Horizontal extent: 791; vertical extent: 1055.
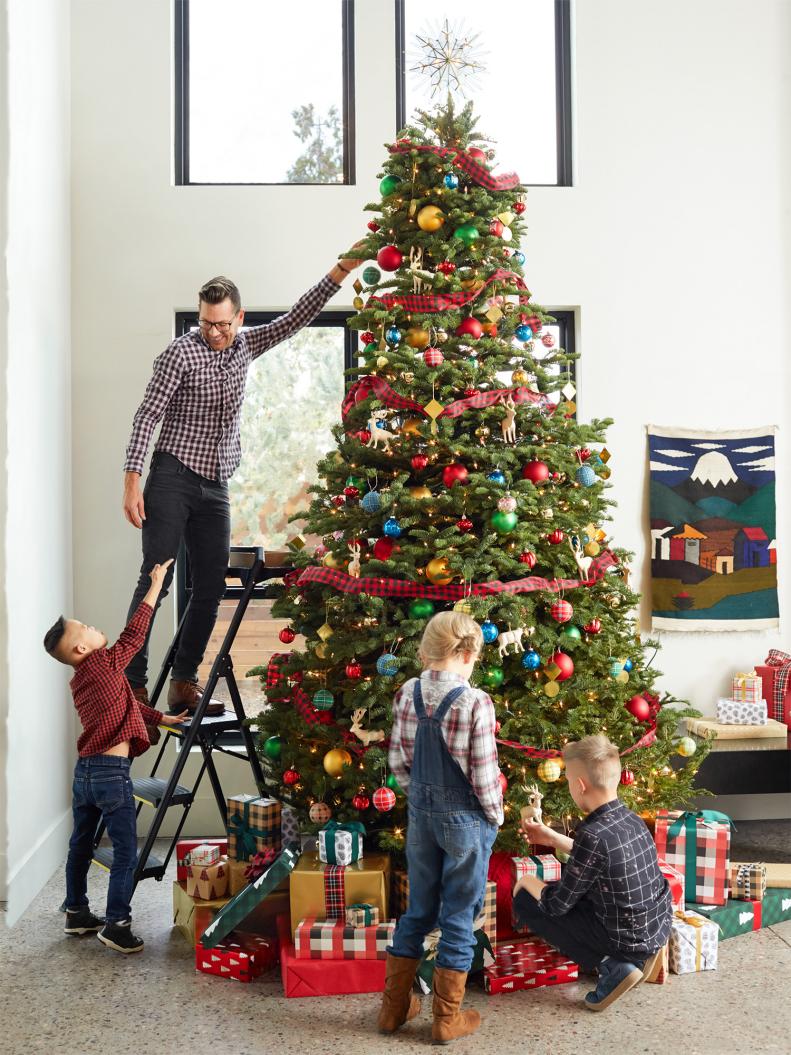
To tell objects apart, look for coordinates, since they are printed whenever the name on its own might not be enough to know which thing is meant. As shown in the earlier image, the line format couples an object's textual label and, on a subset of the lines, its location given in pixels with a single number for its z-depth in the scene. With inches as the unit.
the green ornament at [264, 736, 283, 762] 137.3
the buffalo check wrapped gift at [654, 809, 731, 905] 133.0
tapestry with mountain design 189.9
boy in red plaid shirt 132.2
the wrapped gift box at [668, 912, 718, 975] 124.2
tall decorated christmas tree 128.8
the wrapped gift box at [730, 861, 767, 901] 137.9
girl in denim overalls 106.2
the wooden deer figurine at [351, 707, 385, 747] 127.3
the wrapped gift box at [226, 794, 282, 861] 136.6
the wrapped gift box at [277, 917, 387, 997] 119.3
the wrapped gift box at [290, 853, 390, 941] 122.8
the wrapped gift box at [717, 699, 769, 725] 181.3
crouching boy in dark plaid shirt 111.9
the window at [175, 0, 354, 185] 190.7
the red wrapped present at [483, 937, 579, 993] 119.6
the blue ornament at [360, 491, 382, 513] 131.5
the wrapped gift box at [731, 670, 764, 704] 183.2
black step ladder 139.3
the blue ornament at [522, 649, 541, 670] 128.0
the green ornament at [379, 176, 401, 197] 142.8
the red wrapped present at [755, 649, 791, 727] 184.2
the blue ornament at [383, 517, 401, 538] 130.9
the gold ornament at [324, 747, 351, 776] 128.7
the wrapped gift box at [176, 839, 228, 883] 140.1
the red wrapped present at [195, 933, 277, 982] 123.9
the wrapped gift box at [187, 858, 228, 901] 134.2
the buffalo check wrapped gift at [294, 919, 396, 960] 119.9
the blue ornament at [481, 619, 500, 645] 127.0
